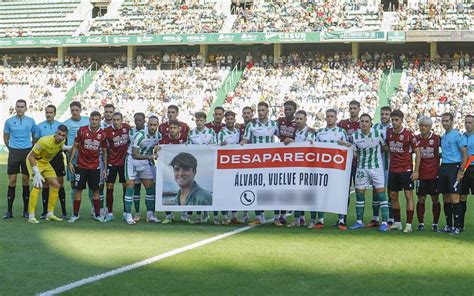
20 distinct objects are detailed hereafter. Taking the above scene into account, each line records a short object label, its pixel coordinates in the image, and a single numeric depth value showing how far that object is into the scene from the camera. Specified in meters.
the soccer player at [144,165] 11.49
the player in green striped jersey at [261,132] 11.43
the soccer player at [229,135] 11.63
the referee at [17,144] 12.26
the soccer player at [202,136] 11.68
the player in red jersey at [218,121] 12.01
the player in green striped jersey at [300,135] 11.15
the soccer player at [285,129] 11.57
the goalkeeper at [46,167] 11.29
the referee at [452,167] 10.48
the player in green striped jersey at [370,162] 10.81
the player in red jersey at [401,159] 10.58
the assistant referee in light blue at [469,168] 10.57
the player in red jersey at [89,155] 11.47
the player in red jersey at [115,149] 11.73
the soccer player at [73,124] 12.45
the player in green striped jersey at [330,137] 10.98
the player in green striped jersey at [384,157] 11.07
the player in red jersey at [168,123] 11.59
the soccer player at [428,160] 10.70
